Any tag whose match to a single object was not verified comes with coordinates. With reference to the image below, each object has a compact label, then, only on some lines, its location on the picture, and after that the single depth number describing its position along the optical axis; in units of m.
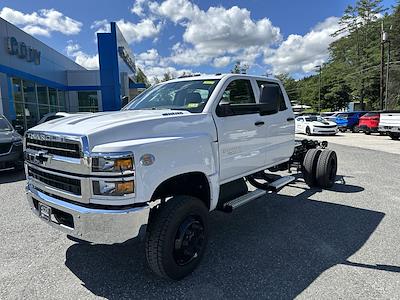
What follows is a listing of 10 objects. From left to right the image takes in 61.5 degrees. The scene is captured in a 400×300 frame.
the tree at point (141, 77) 63.55
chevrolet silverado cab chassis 2.88
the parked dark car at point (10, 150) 8.95
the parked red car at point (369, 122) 22.59
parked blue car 26.70
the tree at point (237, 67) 63.78
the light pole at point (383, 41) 31.43
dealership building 17.42
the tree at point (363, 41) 47.81
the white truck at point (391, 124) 18.23
